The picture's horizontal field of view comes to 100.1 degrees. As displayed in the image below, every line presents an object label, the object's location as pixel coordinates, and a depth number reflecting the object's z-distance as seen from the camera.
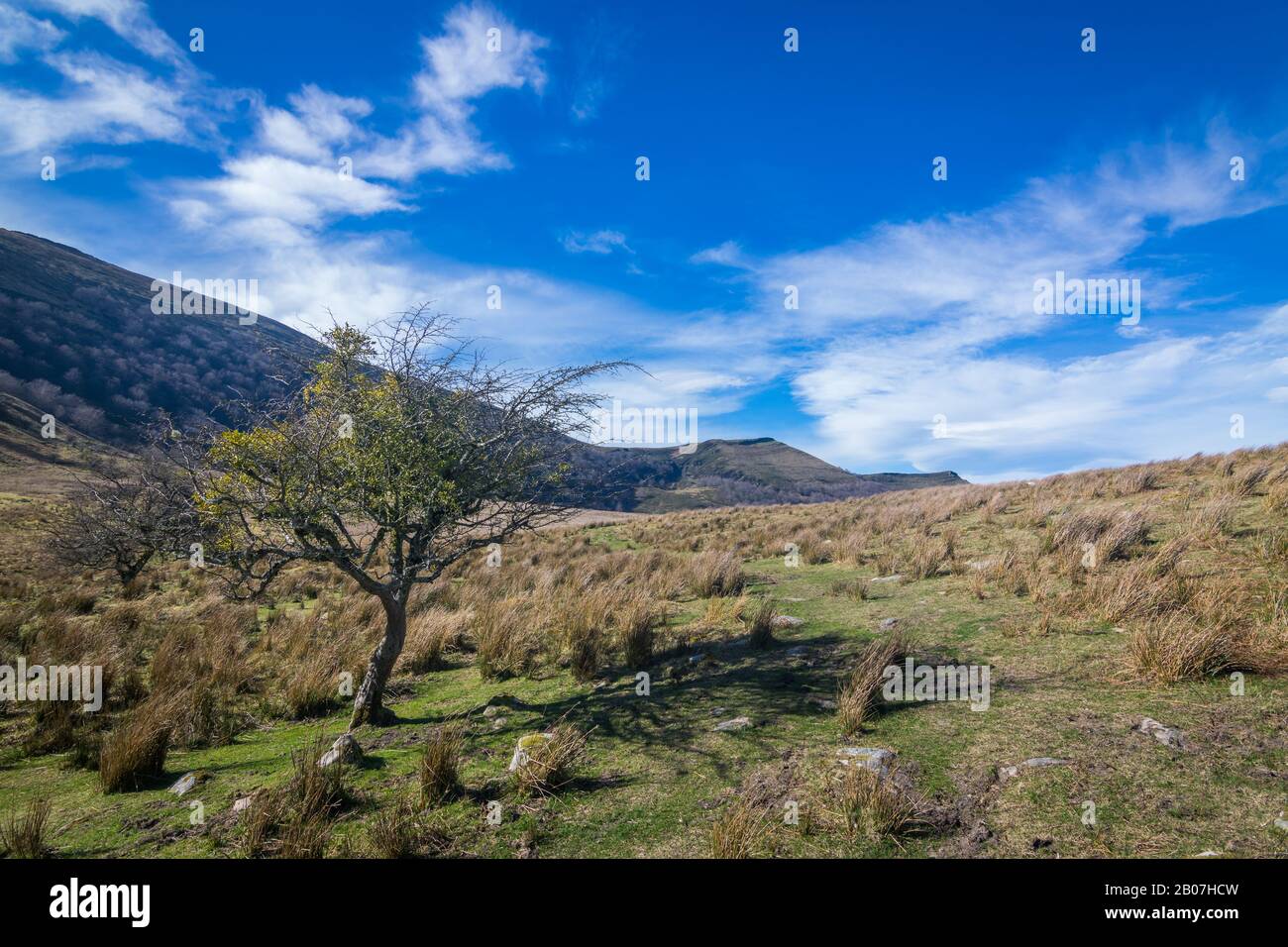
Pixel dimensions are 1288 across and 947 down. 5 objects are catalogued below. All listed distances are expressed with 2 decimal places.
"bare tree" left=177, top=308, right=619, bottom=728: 5.75
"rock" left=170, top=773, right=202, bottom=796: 4.91
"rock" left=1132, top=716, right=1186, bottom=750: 3.86
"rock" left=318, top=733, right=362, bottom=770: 4.80
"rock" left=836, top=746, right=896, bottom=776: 4.07
